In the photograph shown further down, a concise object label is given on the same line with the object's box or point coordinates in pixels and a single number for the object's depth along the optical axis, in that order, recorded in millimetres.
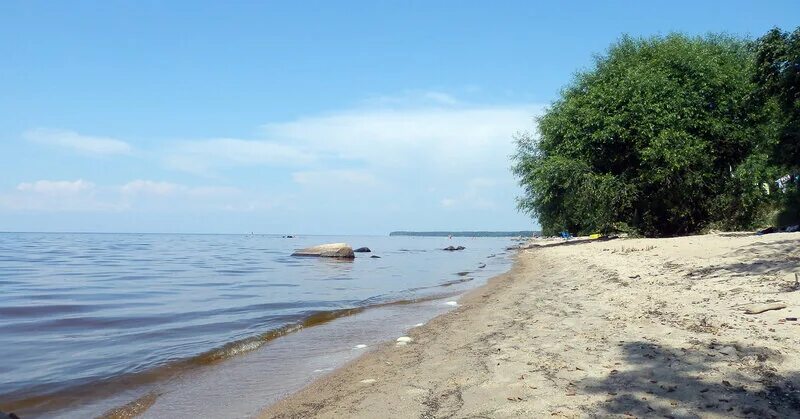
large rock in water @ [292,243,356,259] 37844
